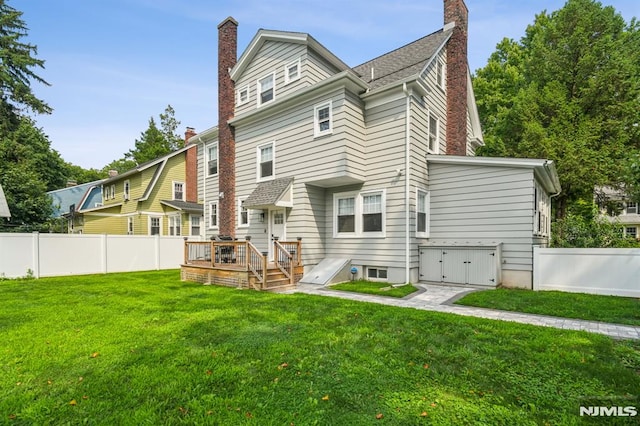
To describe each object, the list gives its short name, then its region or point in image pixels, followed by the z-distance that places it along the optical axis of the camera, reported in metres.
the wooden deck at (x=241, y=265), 9.23
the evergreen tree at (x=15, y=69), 23.92
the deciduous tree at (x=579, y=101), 14.63
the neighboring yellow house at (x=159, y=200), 19.73
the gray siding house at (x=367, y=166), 9.55
